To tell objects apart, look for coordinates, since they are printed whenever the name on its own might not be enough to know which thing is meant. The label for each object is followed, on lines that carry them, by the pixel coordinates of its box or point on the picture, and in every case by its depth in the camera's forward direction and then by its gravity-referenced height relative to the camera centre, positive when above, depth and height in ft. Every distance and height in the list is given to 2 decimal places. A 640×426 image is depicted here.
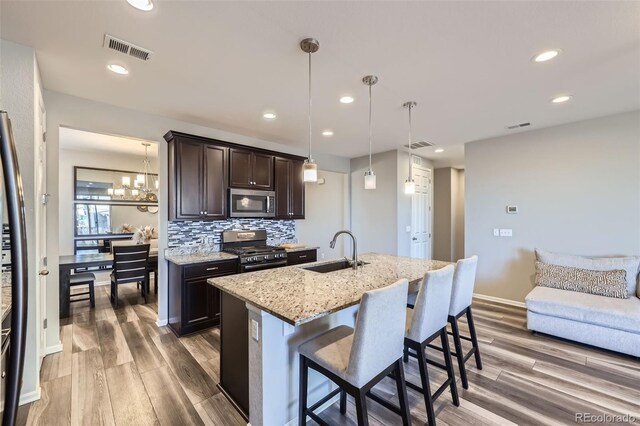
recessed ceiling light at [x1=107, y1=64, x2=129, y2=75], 7.75 +3.98
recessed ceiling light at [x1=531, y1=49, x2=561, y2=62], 6.97 +3.92
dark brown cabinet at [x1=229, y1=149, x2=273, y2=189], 13.11 +2.01
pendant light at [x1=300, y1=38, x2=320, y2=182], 6.74 +1.13
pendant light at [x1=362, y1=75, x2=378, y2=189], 8.26 +1.18
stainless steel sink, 8.71 -1.78
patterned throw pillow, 10.29 -2.73
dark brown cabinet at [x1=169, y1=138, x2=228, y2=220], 11.47 +1.30
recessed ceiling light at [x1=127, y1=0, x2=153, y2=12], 5.39 +4.00
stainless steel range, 12.22 -1.86
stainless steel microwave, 13.12 +0.38
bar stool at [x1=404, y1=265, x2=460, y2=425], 5.99 -2.50
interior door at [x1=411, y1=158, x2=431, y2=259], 19.01 -0.26
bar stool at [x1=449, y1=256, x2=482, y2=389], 7.53 -2.37
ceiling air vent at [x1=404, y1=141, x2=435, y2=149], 15.71 +3.74
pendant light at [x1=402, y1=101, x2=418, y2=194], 9.35 +0.77
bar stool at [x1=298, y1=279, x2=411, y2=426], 4.71 -2.73
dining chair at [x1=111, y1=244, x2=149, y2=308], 13.70 -2.69
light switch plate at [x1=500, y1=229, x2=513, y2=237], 14.10 -1.14
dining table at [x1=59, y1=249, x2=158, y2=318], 12.55 -2.51
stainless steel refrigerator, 2.73 -0.64
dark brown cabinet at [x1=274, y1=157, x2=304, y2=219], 14.93 +1.22
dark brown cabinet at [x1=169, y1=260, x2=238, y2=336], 10.57 -3.34
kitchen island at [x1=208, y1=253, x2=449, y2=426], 5.27 -2.39
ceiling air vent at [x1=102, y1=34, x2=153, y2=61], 6.56 +3.96
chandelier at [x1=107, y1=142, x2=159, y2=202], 18.73 +1.57
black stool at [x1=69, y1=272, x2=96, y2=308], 13.39 -3.34
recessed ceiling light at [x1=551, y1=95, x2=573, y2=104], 9.73 +3.88
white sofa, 9.00 -3.54
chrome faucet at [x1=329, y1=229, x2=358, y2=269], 8.11 -1.45
